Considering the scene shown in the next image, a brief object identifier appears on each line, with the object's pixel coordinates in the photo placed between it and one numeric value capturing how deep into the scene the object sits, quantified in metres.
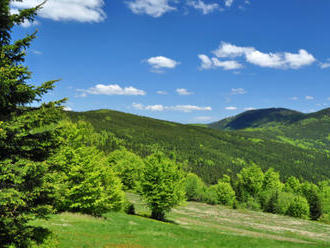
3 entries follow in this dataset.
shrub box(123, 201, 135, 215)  49.04
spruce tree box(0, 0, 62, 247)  11.52
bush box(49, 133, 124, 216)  29.53
